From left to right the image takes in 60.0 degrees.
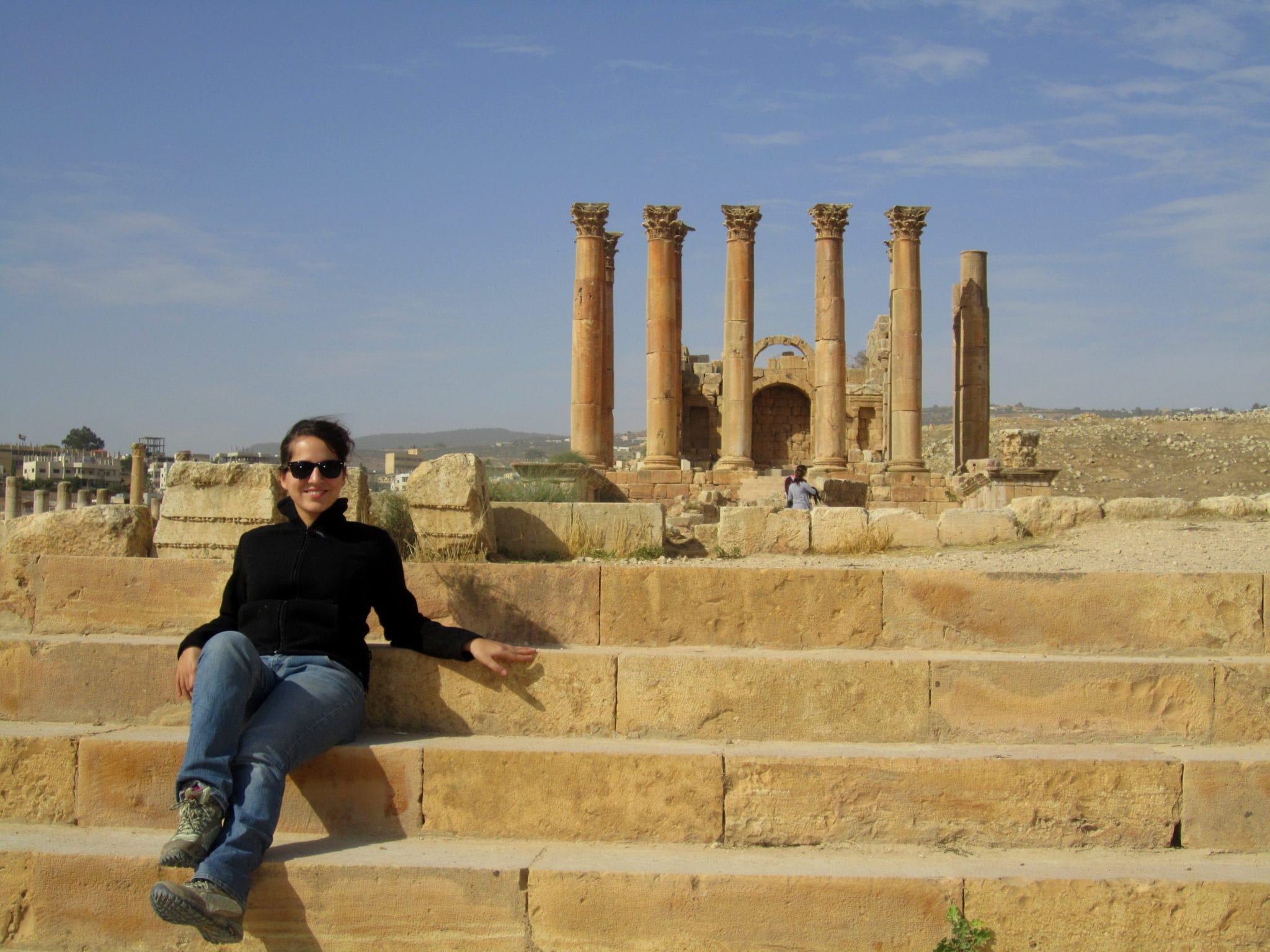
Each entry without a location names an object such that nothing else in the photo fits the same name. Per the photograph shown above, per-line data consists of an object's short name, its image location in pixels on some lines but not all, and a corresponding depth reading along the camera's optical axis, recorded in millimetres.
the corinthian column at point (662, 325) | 27984
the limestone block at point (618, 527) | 12000
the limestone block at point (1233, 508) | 16344
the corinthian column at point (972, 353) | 29297
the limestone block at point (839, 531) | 14500
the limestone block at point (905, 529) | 15000
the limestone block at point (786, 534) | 14414
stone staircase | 4250
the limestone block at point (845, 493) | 24344
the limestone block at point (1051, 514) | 15961
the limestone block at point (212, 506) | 7766
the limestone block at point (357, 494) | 8547
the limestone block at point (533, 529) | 11242
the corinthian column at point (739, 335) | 28531
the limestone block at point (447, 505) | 9391
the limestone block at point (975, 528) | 15188
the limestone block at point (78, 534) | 6879
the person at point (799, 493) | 17594
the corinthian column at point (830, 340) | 28453
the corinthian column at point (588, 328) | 27641
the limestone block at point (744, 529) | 14484
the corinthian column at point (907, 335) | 28203
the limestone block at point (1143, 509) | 16312
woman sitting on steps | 3992
